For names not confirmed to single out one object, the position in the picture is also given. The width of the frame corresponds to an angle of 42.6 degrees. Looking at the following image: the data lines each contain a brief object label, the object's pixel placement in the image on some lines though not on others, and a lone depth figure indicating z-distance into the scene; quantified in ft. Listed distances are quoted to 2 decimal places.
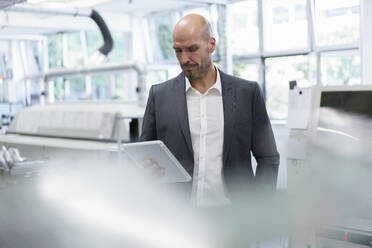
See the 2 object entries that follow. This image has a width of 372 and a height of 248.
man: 4.99
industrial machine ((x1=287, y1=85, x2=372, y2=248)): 3.92
